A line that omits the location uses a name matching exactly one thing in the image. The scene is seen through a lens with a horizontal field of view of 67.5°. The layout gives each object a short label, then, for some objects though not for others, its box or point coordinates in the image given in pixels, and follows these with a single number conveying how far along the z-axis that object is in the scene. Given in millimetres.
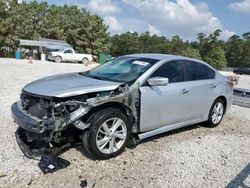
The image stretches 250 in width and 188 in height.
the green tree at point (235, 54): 47074
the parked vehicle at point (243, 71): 20769
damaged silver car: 2607
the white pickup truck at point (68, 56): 20582
